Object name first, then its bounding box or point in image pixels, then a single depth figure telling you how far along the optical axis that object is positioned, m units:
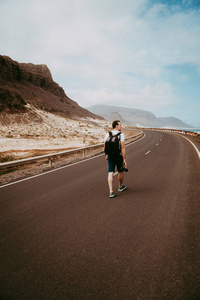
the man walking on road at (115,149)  4.57
